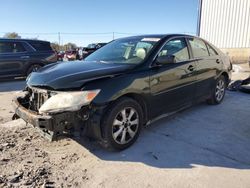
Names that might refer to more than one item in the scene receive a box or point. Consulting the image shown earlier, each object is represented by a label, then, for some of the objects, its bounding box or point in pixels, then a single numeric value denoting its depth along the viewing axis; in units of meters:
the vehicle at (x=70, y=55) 15.12
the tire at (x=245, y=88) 5.20
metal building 11.97
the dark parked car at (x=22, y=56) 7.27
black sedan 2.38
